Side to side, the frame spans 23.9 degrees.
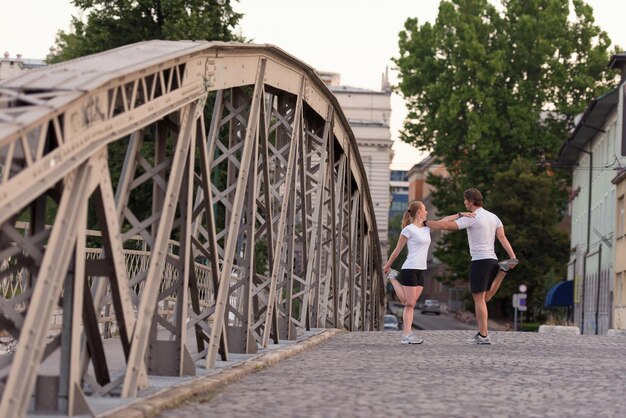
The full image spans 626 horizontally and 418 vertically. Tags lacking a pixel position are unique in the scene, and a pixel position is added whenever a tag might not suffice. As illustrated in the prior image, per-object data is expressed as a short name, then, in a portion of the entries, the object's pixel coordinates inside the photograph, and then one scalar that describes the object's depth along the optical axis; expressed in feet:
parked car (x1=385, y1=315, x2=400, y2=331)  258.98
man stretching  58.44
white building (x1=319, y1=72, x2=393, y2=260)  354.95
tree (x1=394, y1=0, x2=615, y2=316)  206.90
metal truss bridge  23.39
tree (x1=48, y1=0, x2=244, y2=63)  147.95
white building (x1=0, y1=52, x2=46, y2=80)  434.30
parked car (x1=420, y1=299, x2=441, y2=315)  390.01
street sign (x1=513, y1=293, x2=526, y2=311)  206.39
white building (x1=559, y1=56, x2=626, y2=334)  179.22
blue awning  220.02
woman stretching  60.18
